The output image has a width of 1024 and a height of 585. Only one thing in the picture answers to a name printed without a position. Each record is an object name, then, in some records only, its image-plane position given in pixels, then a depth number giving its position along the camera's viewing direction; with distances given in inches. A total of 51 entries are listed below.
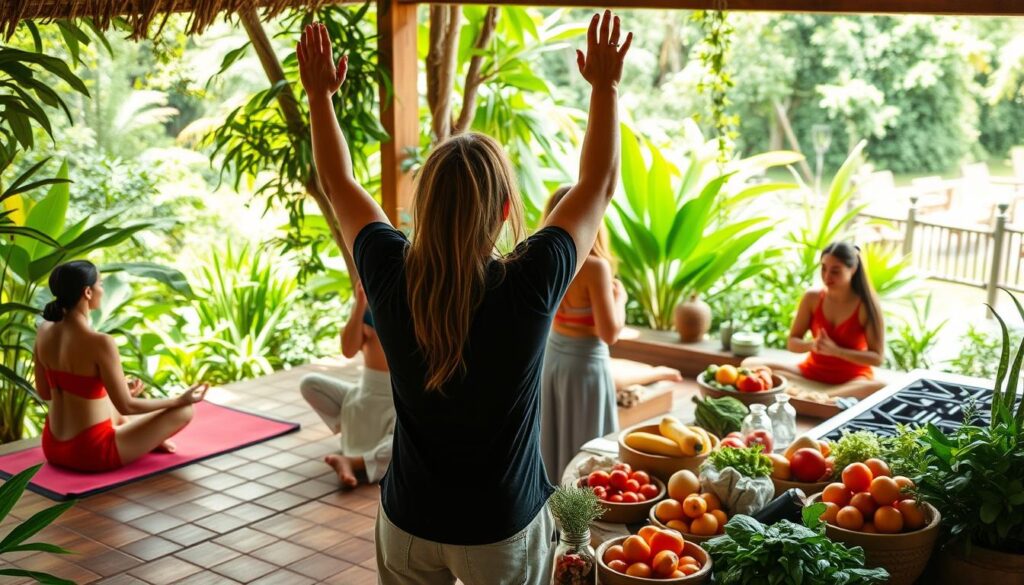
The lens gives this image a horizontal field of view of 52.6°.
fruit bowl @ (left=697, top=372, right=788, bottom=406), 154.9
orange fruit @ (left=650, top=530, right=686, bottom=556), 101.3
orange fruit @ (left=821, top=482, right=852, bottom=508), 107.7
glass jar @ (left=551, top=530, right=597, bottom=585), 101.9
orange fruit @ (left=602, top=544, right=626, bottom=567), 101.3
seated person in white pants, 171.9
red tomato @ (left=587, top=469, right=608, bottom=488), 120.7
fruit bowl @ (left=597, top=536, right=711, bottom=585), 96.7
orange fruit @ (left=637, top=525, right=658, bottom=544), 103.7
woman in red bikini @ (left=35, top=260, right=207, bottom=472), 167.2
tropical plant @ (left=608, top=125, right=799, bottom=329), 247.9
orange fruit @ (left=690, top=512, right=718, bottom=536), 107.5
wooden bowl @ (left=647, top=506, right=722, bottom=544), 107.0
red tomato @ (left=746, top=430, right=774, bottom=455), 129.2
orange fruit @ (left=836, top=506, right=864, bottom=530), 103.2
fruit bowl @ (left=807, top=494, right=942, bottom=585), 100.7
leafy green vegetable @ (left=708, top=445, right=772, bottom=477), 115.0
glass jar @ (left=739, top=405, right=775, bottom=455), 134.7
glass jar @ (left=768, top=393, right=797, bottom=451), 143.0
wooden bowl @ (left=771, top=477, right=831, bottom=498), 118.2
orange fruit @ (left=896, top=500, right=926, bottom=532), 103.3
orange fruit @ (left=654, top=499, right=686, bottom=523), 110.2
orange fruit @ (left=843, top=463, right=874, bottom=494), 107.9
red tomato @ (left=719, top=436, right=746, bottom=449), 126.6
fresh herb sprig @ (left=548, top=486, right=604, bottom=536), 101.3
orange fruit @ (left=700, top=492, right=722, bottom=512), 111.9
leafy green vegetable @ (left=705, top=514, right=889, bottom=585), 91.3
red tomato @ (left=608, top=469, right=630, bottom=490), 120.1
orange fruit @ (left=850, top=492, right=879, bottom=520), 104.8
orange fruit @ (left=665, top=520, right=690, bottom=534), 108.7
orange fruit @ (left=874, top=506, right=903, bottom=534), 101.9
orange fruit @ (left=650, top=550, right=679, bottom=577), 97.5
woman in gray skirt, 155.3
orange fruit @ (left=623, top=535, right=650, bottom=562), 99.9
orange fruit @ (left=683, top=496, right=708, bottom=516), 108.9
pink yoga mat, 170.9
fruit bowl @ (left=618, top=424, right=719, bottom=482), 123.5
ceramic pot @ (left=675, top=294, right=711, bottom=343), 245.8
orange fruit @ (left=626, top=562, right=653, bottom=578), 97.8
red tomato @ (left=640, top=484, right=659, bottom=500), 119.3
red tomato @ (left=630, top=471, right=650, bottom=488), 121.8
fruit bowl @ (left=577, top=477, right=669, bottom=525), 115.9
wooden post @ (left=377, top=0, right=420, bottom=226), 208.8
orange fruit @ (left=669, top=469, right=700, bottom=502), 114.1
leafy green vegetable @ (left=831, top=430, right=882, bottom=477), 117.5
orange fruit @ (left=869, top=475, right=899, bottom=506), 104.3
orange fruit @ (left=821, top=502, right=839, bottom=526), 105.6
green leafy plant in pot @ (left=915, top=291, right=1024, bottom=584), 101.7
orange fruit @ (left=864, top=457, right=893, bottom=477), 110.4
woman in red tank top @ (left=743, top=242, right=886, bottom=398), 191.8
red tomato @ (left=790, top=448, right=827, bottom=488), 119.6
